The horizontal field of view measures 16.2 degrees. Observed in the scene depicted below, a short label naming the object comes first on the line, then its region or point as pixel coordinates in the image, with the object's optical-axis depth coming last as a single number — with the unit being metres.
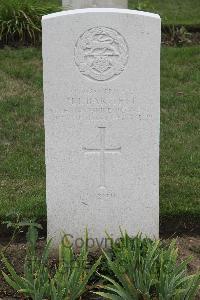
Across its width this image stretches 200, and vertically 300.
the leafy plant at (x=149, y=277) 4.01
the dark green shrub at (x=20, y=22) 9.47
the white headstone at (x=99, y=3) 9.42
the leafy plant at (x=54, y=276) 4.04
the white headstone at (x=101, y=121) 4.34
